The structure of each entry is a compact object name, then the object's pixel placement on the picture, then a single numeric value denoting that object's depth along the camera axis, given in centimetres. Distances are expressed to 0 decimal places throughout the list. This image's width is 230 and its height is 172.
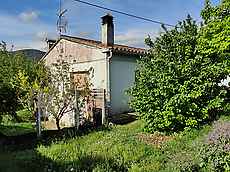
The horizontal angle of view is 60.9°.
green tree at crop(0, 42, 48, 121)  798
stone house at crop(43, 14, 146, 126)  947
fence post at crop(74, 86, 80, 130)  822
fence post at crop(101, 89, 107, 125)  859
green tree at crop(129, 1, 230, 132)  646
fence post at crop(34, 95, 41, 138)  763
